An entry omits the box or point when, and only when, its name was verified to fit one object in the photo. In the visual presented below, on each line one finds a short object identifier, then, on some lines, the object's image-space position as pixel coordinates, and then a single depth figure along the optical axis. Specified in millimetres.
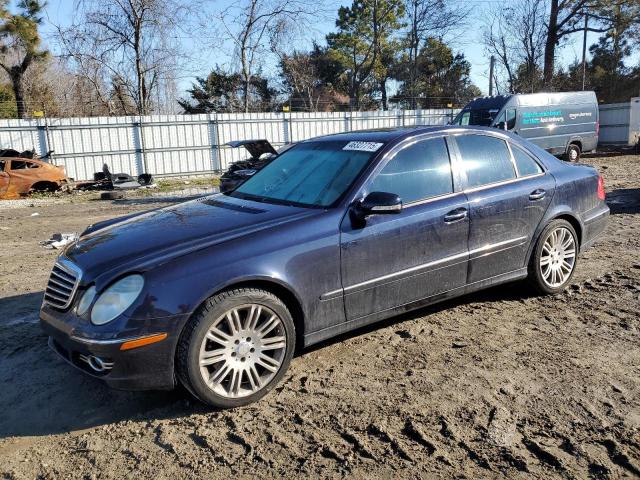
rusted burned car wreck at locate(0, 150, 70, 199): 14984
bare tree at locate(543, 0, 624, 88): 30625
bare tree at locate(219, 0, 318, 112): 24938
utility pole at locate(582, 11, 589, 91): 31300
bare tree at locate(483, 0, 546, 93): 33806
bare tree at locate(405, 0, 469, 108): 33062
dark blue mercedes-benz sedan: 3043
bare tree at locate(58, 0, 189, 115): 21359
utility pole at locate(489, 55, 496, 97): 33344
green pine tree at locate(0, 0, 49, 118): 26214
